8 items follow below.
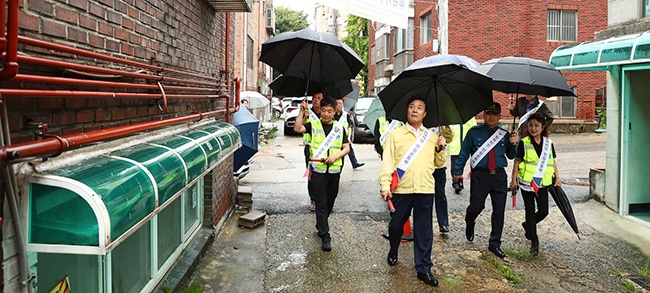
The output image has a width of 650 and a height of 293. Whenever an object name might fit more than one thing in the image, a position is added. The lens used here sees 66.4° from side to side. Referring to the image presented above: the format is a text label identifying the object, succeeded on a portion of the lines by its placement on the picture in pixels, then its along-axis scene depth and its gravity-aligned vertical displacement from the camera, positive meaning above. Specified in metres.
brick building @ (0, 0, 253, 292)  1.95 -0.11
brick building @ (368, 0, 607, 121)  20.36 +3.98
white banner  9.02 +2.36
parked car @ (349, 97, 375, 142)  17.28 -0.04
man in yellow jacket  4.80 -0.46
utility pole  15.45 +3.17
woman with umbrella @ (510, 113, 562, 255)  5.53 -0.47
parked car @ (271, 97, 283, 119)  37.06 +1.15
